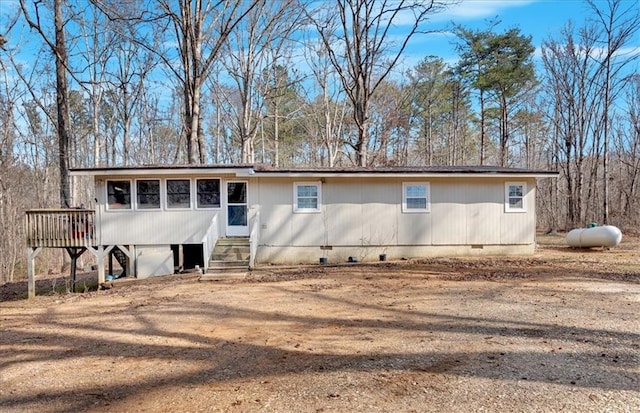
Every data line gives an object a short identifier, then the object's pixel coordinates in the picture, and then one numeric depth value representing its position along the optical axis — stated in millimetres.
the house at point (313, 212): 12445
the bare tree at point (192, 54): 17453
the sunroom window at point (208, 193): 12703
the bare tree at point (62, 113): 14430
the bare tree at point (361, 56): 20453
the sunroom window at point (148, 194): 12516
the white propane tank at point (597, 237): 14133
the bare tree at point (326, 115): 28906
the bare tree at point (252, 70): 24438
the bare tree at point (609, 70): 21406
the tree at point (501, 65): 23489
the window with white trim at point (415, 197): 13344
